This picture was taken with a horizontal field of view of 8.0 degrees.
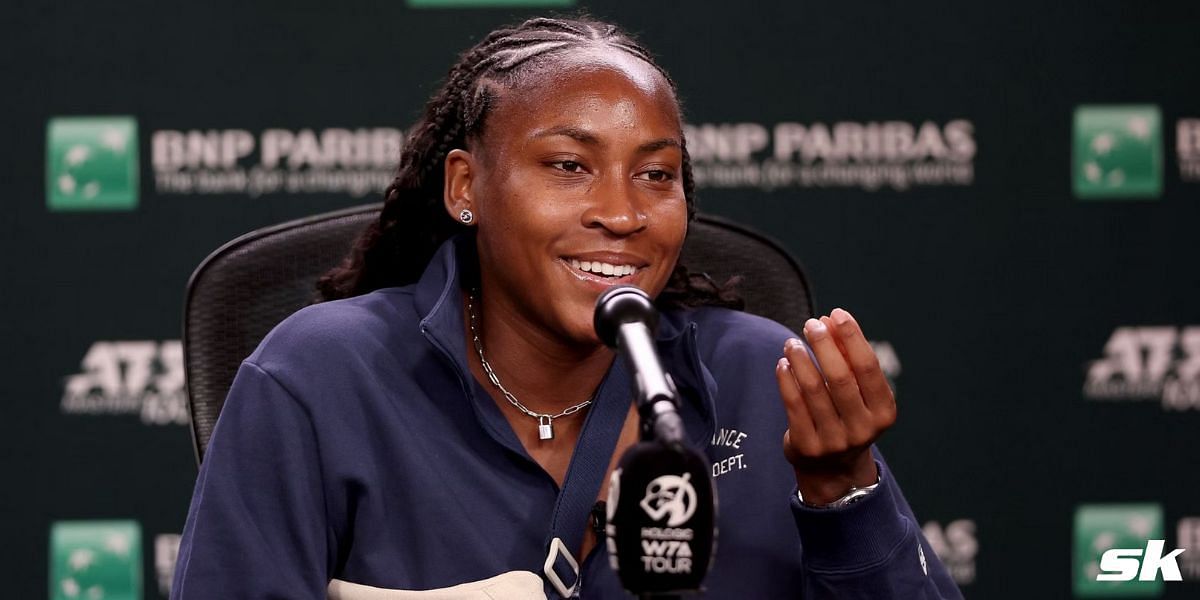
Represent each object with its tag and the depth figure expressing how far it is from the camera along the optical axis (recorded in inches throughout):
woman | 208.1
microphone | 197.0
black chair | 216.7
